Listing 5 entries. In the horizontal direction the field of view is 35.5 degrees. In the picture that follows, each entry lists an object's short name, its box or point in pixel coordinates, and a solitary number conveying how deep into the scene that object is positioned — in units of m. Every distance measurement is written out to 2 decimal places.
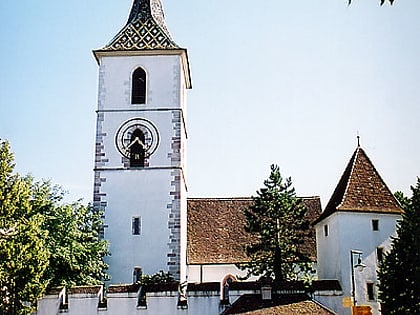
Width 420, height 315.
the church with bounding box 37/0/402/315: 24.66
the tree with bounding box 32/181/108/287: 26.30
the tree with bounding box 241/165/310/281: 30.89
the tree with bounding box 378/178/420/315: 23.34
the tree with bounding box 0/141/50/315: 22.59
